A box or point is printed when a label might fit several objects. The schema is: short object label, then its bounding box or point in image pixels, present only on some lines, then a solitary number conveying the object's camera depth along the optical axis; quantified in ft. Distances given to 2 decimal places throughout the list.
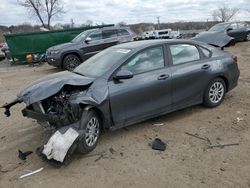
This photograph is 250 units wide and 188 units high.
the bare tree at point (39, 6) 79.70
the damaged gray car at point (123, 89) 9.48
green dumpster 36.42
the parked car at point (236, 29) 45.87
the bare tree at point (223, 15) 152.77
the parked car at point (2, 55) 42.38
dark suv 26.67
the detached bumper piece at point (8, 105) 10.59
